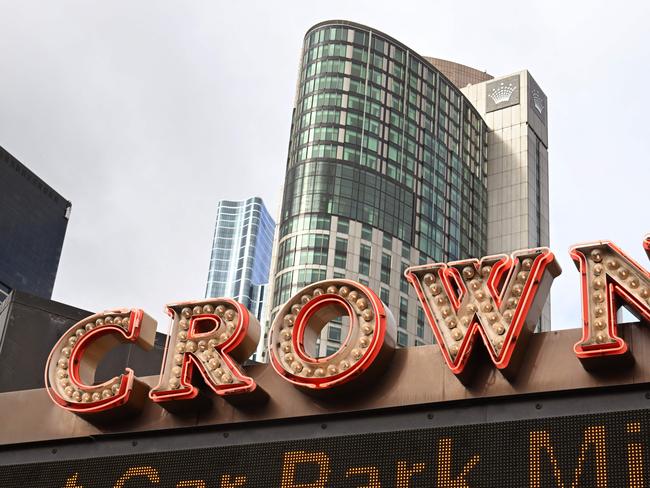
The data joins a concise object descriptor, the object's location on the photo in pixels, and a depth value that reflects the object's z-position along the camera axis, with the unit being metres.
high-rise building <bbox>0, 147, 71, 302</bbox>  170.00
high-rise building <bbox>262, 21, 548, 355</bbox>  109.69
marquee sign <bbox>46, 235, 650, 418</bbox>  12.29
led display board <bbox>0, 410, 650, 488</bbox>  11.19
